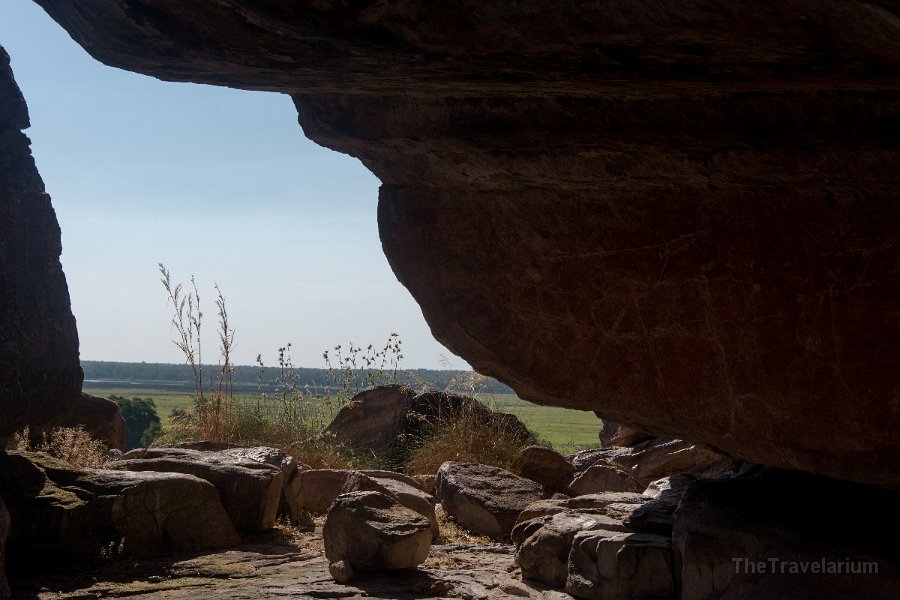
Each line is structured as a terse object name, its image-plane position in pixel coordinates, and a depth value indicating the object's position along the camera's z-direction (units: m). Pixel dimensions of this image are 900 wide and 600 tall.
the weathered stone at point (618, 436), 9.05
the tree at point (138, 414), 24.09
